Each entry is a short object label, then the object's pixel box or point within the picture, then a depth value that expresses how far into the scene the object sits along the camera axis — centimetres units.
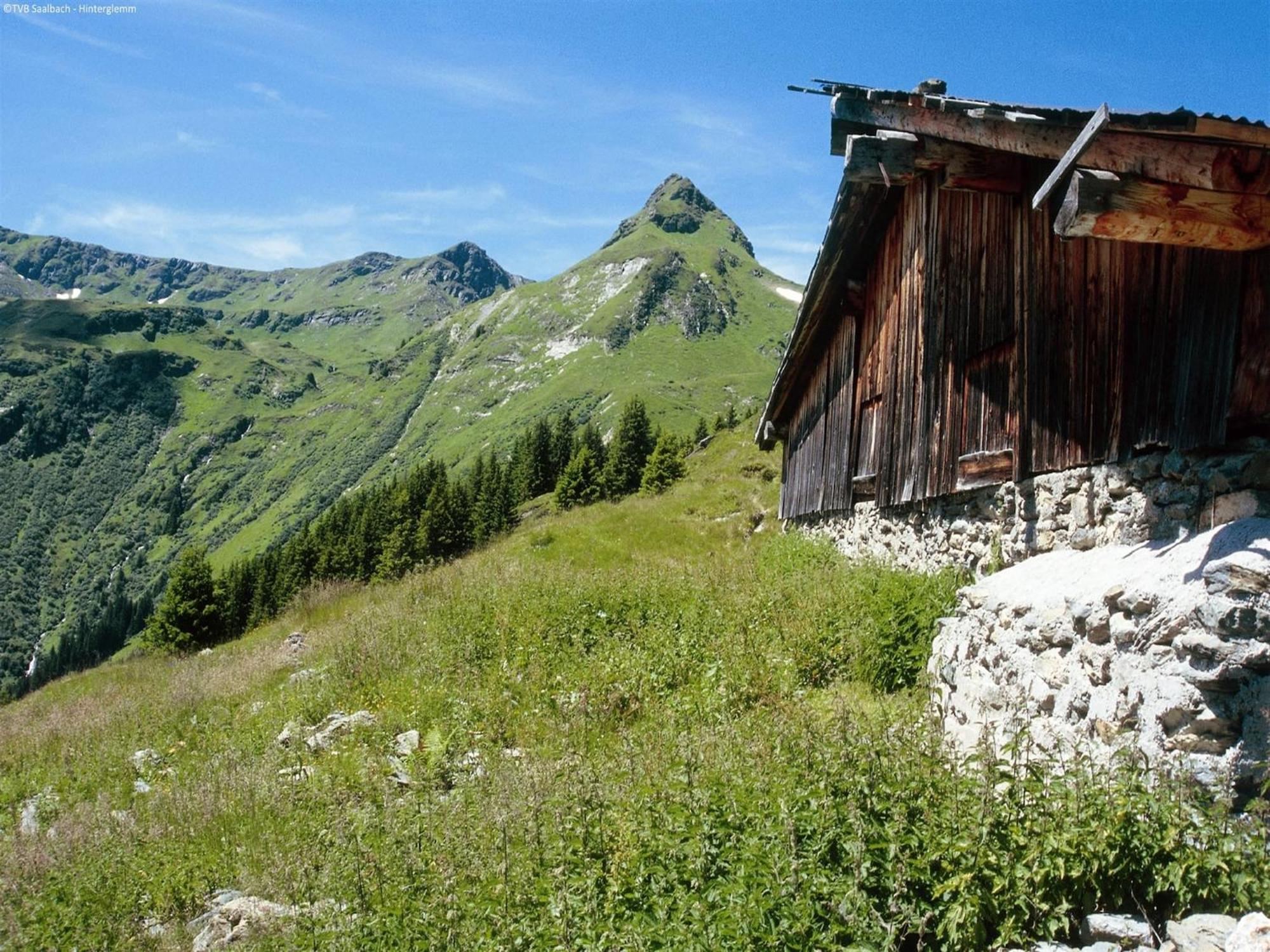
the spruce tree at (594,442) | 6629
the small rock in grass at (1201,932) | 330
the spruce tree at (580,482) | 5625
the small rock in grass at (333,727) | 992
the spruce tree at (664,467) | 3971
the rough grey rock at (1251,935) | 306
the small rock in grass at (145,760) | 1016
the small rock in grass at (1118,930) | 358
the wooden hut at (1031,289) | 499
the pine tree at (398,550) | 5112
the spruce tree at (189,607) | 4003
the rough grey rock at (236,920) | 572
